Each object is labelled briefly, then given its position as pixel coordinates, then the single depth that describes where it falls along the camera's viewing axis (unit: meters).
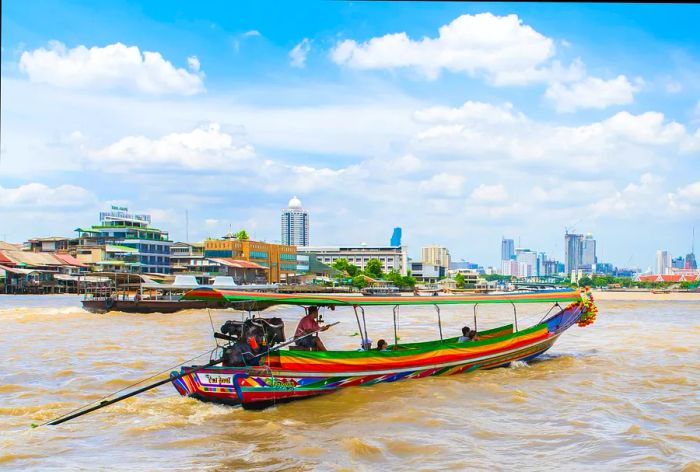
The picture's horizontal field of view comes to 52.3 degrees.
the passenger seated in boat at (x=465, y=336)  16.77
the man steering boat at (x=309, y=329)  13.48
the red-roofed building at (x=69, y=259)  82.00
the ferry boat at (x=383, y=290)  95.19
